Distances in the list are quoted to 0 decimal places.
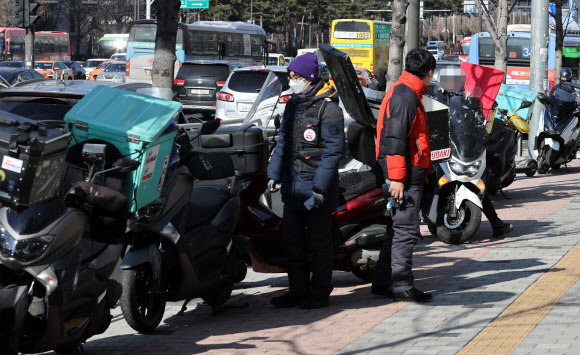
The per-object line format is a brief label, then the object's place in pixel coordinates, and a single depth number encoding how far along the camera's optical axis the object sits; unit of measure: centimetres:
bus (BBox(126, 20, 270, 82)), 4222
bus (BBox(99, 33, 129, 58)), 6919
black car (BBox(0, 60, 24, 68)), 4694
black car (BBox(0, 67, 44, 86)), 2938
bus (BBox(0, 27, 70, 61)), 6150
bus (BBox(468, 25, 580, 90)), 4159
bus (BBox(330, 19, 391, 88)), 5322
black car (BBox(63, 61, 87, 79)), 5438
